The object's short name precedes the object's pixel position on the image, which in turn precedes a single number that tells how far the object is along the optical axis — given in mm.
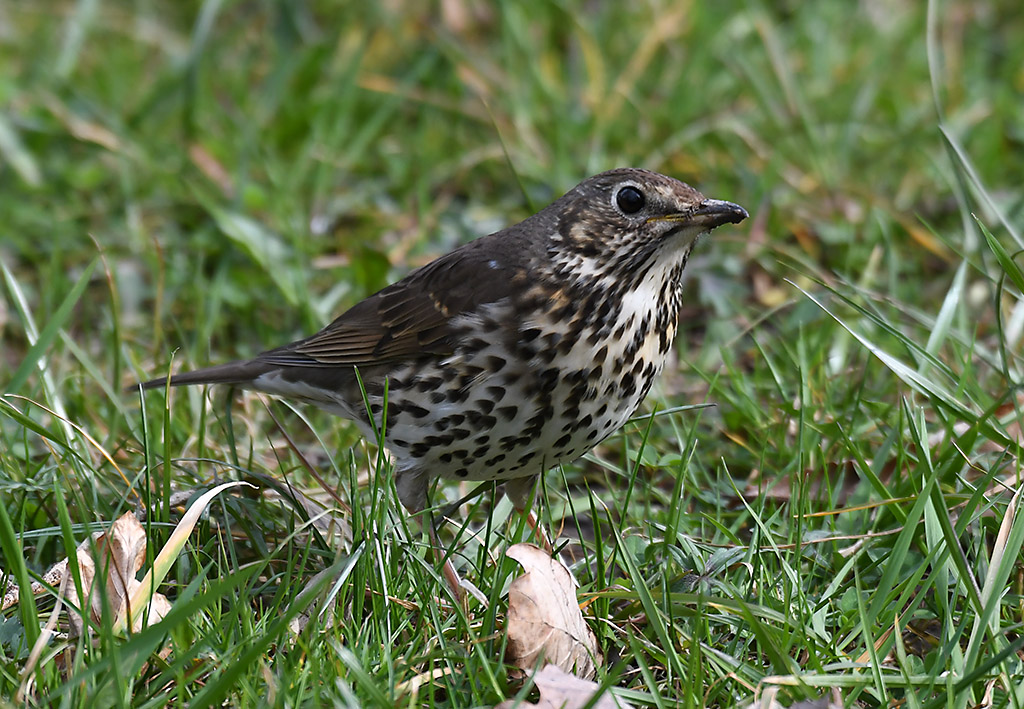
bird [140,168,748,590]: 6426
